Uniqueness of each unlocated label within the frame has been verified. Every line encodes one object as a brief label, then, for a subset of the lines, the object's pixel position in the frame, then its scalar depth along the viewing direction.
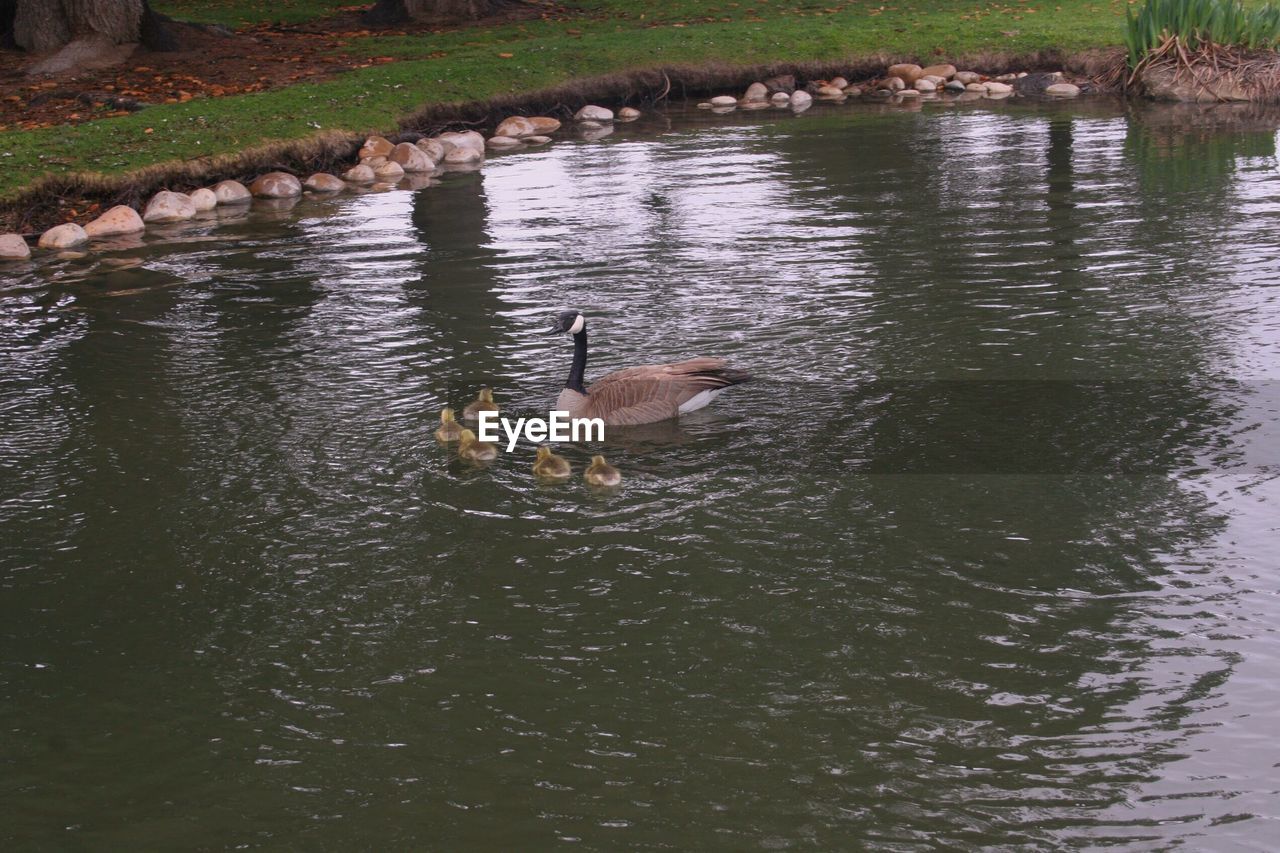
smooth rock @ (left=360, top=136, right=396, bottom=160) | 22.97
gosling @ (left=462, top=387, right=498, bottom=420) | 10.60
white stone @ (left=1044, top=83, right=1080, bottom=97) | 27.23
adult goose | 10.31
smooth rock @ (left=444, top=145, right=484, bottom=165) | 23.56
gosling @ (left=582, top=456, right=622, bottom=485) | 9.27
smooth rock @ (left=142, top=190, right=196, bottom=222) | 19.84
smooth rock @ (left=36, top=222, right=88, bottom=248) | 18.25
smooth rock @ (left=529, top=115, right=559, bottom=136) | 26.23
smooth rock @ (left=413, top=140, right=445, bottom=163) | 23.58
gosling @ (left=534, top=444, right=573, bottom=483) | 9.58
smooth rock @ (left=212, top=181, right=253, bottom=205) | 21.02
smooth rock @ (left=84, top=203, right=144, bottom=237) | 18.91
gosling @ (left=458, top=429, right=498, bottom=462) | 9.95
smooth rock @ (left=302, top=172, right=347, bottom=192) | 21.75
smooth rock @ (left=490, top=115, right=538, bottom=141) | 25.55
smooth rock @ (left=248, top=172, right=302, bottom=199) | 21.27
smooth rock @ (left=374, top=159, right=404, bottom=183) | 22.30
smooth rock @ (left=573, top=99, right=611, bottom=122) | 26.88
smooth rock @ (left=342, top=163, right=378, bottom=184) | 22.28
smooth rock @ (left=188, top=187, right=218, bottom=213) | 20.39
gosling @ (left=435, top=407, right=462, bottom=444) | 10.28
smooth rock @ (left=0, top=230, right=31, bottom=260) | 17.67
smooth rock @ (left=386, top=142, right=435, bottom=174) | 22.84
